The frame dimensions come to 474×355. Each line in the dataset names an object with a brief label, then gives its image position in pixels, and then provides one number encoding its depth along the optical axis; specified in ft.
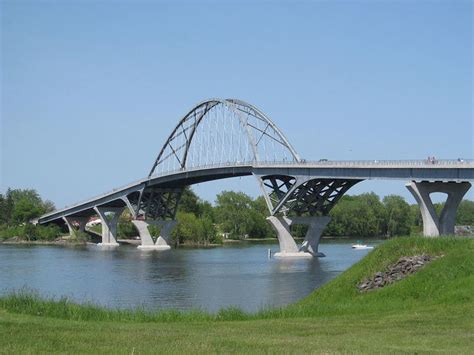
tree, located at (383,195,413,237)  570.87
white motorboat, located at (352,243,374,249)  391.86
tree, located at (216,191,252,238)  562.66
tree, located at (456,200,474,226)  603.92
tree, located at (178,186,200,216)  585.22
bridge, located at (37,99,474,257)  234.17
